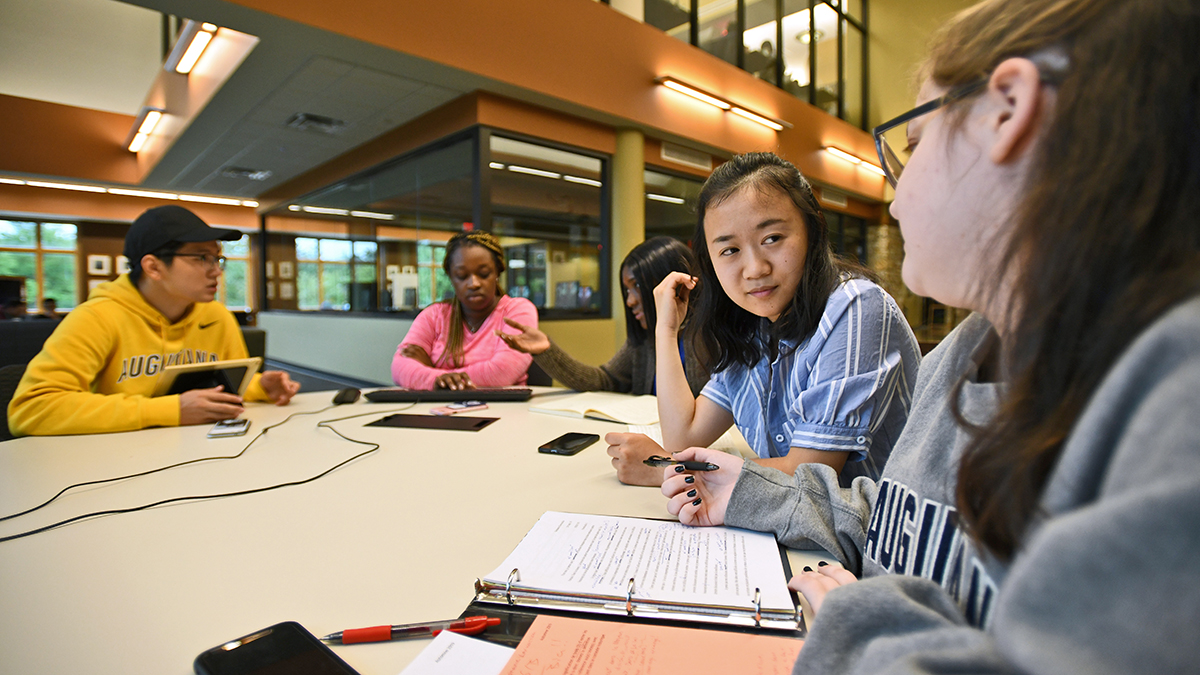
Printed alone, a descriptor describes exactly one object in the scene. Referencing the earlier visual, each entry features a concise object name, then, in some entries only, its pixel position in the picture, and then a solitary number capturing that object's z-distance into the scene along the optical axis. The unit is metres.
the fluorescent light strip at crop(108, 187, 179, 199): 9.25
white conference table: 0.59
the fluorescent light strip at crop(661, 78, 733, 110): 5.04
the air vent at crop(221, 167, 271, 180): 6.93
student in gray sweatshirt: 0.25
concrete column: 5.01
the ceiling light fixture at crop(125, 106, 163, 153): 6.09
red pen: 0.57
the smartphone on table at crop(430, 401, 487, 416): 1.81
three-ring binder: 0.59
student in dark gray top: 2.17
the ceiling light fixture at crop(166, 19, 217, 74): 4.23
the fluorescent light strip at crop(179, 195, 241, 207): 9.41
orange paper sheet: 0.52
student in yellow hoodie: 1.51
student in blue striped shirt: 0.99
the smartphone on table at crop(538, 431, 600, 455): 1.30
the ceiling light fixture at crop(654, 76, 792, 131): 5.02
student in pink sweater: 2.46
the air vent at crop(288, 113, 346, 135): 4.91
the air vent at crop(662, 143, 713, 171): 5.52
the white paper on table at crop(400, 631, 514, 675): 0.52
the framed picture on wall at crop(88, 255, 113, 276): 10.38
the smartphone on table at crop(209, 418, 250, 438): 1.48
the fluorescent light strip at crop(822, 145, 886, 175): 7.79
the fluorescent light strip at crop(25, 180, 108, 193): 8.38
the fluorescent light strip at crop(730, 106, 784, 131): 5.90
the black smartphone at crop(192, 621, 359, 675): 0.52
